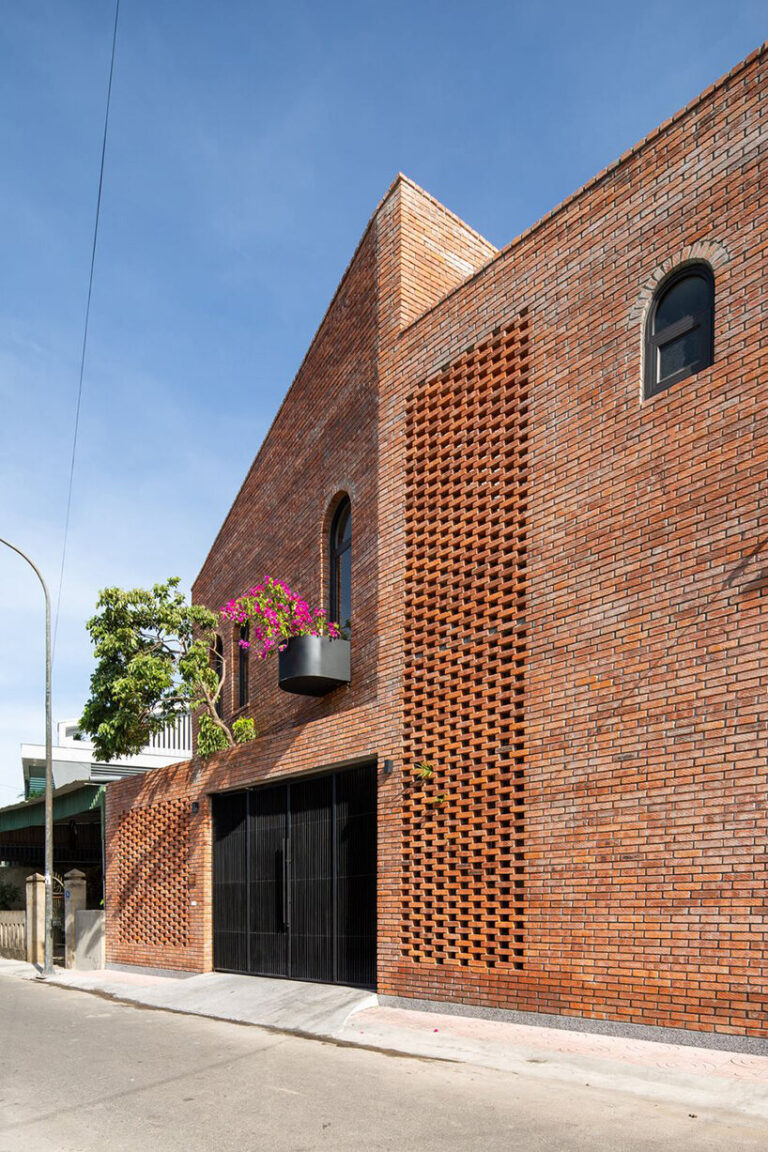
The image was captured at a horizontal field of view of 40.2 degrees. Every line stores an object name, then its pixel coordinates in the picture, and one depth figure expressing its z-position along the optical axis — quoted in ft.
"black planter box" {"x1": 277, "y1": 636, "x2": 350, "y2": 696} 48.47
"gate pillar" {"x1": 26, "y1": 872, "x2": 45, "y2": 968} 77.97
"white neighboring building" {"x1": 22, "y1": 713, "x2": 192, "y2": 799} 95.18
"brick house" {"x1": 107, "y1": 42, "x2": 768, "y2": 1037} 29.81
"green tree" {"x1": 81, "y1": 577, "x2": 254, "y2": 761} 64.49
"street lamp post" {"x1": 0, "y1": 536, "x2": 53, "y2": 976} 69.67
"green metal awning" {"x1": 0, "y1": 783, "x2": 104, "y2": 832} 83.25
